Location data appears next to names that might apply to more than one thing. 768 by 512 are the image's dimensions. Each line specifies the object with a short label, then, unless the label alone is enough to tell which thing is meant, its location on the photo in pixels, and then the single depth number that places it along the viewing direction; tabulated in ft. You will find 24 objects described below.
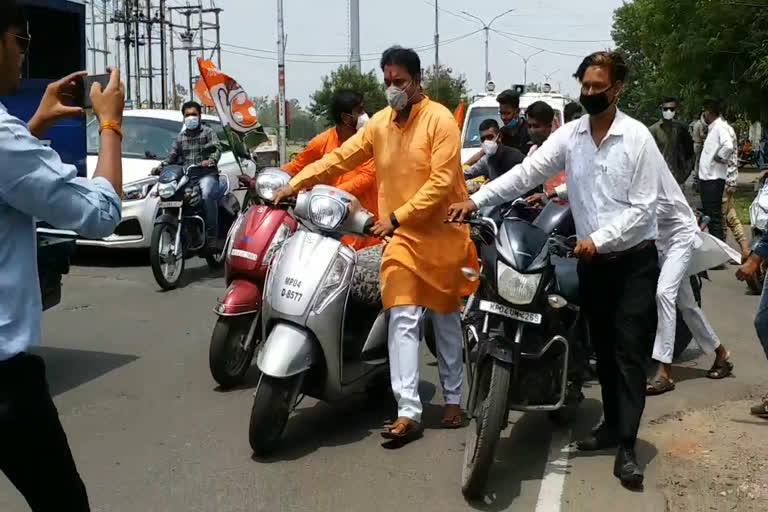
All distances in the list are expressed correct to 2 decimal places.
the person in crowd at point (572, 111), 33.40
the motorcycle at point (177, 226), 29.32
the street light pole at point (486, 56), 158.07
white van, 50.06
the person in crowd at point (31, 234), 7.48
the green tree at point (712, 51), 61.31
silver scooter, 14.69
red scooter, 18.61
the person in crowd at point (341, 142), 20.84
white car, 34.04
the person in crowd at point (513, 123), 27.17
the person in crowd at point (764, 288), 15.72
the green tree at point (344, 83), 150.61
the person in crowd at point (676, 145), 33.09
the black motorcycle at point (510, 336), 13.16
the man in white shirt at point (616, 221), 13.69
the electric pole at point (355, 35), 156.04
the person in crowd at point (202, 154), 32.22
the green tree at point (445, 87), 146.51
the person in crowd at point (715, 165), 37.01
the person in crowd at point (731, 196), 36.35
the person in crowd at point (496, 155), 24.54
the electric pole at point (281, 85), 87.81
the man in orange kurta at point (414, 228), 15.57
